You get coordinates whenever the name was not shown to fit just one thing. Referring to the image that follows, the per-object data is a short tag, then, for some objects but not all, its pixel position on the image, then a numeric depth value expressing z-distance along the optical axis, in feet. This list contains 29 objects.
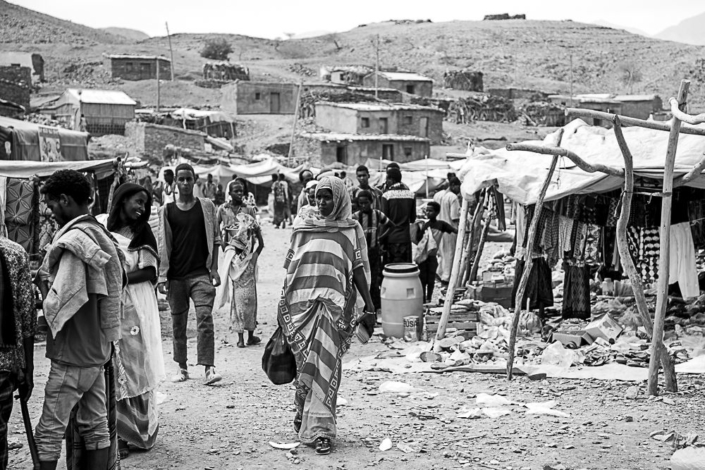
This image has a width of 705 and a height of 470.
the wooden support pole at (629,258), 20.24
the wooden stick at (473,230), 33.73
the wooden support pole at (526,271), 22.62
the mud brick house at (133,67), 187.42
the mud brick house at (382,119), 124.16
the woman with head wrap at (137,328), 15.70
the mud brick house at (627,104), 158.71
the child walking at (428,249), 33.50
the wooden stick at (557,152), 19.93
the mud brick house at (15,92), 113.09
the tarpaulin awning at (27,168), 29.66
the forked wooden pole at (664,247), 19.84
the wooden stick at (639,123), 19.71
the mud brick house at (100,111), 130.11
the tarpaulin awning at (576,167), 24.93
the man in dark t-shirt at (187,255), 21.09
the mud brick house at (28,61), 185.68
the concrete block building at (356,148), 111.96
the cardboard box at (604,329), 26.78
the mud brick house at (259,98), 152.25
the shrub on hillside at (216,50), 246.27
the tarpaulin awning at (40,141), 39.63
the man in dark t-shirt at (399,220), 32.12
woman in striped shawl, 16.49
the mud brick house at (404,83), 179.42
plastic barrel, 28.76
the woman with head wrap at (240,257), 27.76
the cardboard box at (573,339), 26.53
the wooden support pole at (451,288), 27.68
